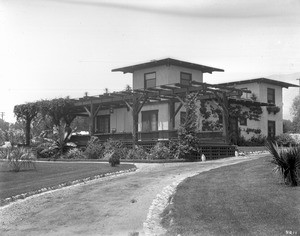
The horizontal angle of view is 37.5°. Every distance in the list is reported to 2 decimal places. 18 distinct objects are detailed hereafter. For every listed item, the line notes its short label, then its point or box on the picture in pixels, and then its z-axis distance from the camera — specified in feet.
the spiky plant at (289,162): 37.42
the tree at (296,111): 171.34
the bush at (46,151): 99.98
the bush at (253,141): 104.80
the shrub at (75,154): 93.56
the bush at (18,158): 67.26
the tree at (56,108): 112.06
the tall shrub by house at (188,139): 78.02
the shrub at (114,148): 88.29
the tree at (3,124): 304.40
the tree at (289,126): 151.64
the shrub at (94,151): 92.07
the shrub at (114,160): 66.23
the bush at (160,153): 79.61
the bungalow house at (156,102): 87.86
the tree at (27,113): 117.39
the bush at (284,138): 107.13
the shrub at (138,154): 83.66
